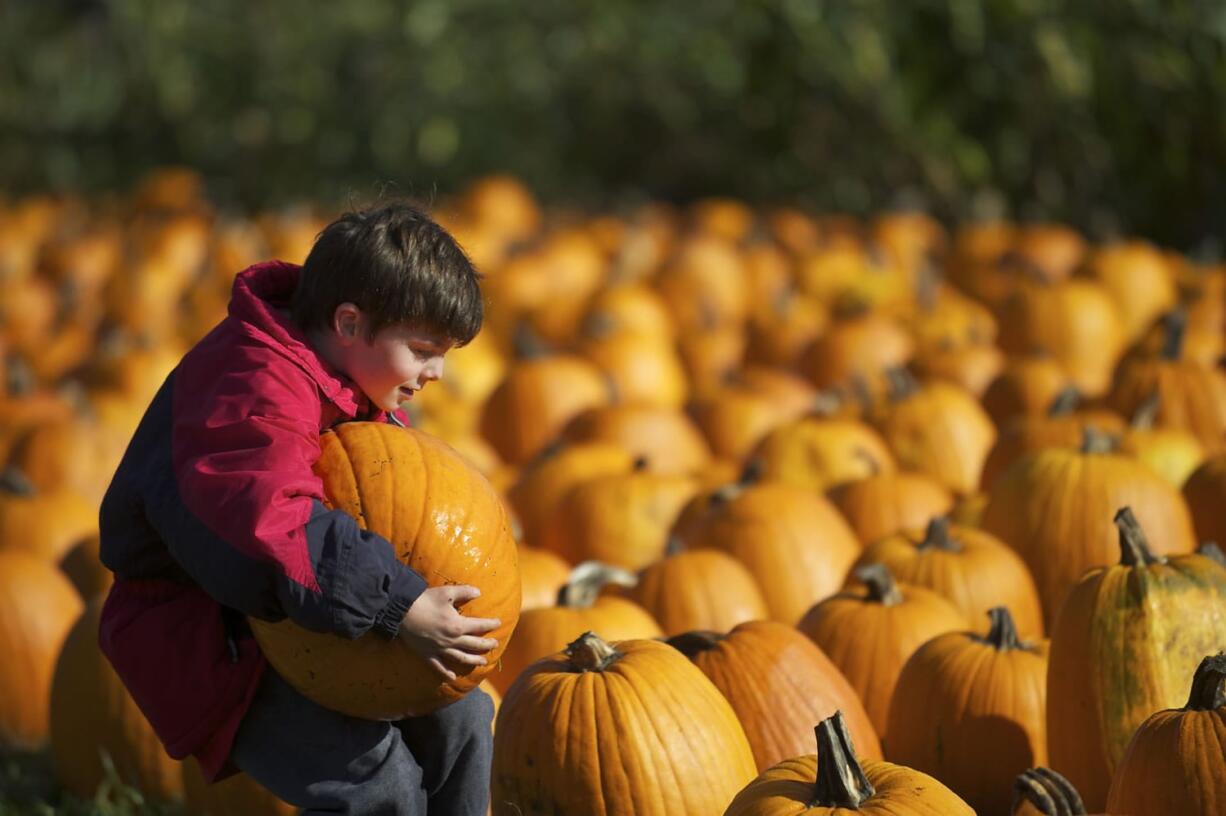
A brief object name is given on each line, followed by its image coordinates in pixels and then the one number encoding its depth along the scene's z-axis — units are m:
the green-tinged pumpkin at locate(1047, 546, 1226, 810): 6.97
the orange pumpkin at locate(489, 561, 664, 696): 7.93
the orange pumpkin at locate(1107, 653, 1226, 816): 5.79
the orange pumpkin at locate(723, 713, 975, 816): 5.43
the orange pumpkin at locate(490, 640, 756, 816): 6.34
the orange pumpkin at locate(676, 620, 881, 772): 7.03
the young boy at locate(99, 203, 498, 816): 5.46
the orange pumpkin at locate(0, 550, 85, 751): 9.42
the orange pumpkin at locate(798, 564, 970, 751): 8.02
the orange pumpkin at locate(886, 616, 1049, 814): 7.38
